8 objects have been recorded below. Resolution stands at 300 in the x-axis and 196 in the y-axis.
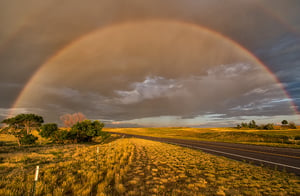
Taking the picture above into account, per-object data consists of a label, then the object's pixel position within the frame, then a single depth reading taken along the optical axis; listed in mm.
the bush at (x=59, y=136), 34562
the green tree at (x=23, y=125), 28953
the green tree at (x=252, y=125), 85562
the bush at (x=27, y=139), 28812
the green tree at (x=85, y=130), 36531
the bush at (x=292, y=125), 67081
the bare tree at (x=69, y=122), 55344
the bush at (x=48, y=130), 34438
